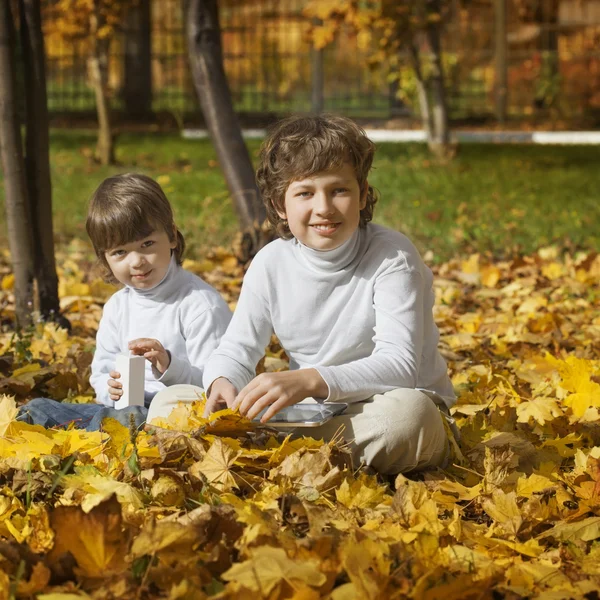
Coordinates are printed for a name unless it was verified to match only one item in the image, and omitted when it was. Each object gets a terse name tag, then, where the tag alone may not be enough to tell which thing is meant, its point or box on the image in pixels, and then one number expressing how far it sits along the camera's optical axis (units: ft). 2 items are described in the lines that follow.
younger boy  10.22
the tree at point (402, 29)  29.58
